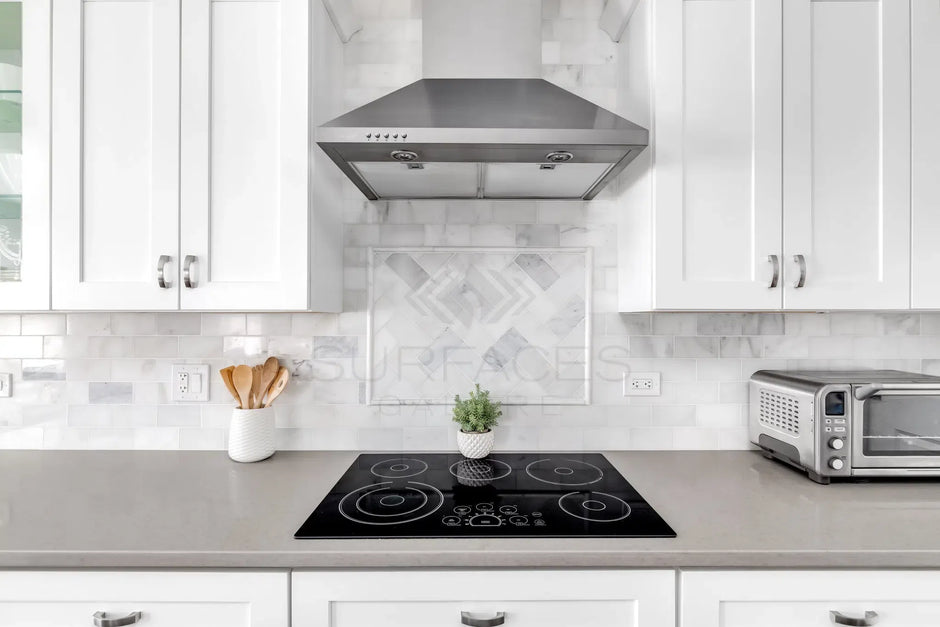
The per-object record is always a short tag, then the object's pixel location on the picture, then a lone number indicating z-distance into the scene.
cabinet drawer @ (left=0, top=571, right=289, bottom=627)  1.02
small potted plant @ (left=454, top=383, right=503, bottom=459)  1.57
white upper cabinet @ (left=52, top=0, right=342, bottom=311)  1.36
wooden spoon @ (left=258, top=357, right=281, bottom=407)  1.61
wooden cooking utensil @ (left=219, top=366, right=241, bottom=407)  1.58
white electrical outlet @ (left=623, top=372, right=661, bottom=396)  1.72
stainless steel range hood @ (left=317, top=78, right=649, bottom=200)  1.17
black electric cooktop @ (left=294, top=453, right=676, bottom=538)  1.09
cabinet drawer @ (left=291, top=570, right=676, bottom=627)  1.02
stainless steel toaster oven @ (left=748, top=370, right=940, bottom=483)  1.36
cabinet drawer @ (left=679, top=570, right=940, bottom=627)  1.03
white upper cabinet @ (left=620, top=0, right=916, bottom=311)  1.37
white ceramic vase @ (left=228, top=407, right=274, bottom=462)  1.55
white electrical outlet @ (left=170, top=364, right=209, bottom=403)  1.71
